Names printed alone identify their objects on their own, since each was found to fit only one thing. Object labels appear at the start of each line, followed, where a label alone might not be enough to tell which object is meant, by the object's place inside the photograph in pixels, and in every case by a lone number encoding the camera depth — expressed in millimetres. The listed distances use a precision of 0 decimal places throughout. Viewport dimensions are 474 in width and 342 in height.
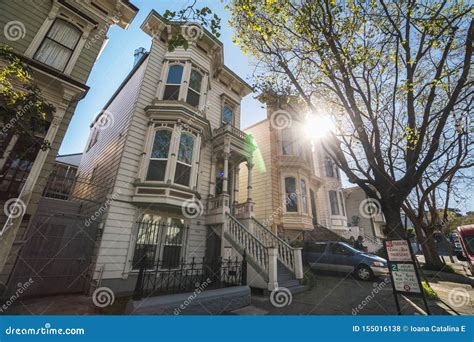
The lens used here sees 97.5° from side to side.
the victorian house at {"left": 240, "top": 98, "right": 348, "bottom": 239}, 15164
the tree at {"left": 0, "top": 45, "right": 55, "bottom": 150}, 4871
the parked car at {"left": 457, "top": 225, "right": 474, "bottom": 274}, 12128
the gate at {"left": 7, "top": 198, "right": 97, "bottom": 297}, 6754
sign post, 5383
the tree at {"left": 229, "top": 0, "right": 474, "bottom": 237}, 6496
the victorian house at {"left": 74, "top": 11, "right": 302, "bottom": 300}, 8023
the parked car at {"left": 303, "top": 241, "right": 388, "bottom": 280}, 10203
